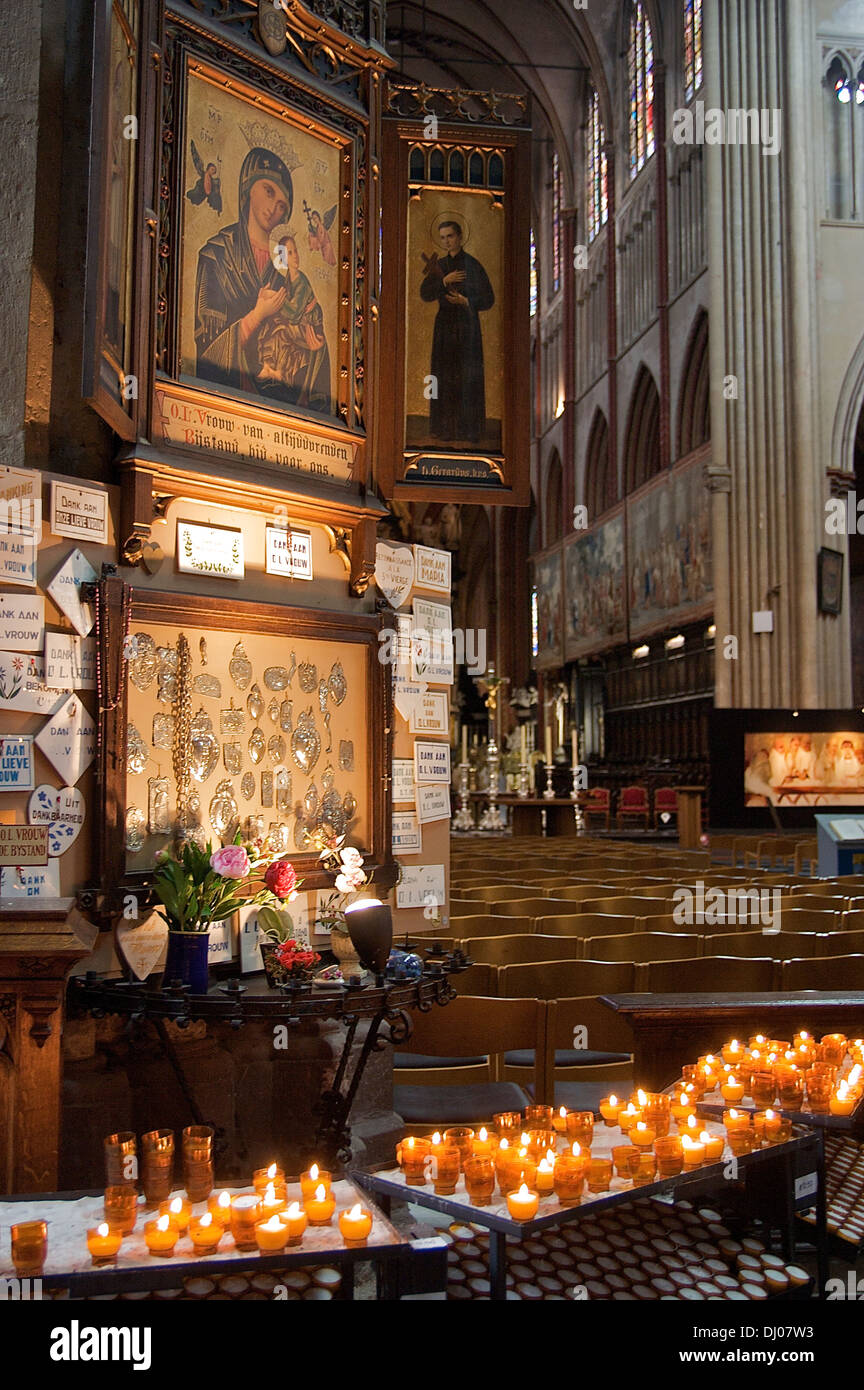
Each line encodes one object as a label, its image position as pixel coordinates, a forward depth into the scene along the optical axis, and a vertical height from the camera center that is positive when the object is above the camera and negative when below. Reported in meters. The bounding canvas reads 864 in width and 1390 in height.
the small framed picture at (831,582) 18.78 +2.92
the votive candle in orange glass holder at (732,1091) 3.32 -0.95
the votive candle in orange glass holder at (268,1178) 2.50 -0.91
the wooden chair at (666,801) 20.89 -0.72
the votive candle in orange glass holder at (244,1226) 2.30 -0.92
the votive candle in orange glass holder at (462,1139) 2.79 -0.95
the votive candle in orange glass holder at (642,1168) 2.68 -0.95
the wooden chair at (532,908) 6.92 -0.88
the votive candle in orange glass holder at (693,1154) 2.80 -0.96
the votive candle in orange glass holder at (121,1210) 2.35 -0.91
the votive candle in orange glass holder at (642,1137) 2.86 -0.93
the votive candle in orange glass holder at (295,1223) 2.30 -0.92
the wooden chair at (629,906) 7.14 -0.90
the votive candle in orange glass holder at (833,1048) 3.65 -0.92
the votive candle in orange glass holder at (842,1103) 3.22 -0.96
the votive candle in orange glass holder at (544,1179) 2.57 -0.93
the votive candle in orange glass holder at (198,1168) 2.51 -0.88
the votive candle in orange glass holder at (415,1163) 2.67 -0.93
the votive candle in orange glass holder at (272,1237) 2.25 -0.92
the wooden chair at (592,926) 6.28 -0.89
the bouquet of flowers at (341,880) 3.97 -0.40
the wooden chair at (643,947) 5.51 -0.89
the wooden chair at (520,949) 5.33 -0.87
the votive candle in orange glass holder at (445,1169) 2.62 -0.92
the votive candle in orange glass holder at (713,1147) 2.86 -0.96
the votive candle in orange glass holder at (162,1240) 2.26 -0.93
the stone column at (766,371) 18.91 +6.49
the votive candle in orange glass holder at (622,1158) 2.71 -0.93
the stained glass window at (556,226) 30.39 +14.19
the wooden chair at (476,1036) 3.99 -0.95
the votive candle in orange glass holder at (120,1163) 2.51 -0.87
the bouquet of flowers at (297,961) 3.41 -0.58
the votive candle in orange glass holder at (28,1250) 2.17 -0.91
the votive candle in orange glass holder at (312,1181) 2.49 -0.91
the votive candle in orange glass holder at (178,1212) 2.36 -0.92
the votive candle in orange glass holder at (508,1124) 2.81 -0.89
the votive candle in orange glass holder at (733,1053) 3.62 -0.92
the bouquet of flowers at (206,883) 3.49 -0.37
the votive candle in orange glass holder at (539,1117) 2.86 -0.88
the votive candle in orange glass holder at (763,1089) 3.31 -0.95
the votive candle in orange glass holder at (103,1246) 2.23 -0.93
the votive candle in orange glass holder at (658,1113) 2.98 -0.92
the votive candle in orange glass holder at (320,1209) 2.39 -0.92
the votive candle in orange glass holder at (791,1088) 3.29 -0.94
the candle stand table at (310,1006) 3.16 -0.67
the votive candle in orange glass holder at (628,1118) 3.02 -0.94
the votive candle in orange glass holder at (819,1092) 3.26 -0.94
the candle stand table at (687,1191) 2.44 -1.02
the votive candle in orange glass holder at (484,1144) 2.70 -0.91
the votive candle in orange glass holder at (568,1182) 2.54 -0.93
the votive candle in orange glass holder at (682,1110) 3.08 -0.94
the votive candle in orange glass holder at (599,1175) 2.60 -0.93
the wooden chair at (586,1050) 4.23 -1.10
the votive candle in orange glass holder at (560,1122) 2.94 -0.93
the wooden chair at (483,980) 4.64 -0.88
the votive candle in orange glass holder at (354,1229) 2.28 -0.92
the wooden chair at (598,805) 22.05 -0.82
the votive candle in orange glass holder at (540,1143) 2.71 -0.90
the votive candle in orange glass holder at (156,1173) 2.50 -0.88
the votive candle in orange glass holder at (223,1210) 2.38 -0.92
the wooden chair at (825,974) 4.98 -0.93
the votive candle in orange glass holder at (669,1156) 2.73 -0.94
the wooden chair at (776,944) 5.70 -0.91
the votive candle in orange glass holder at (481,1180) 2.54 -0.92
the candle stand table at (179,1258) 2.18 -0.96
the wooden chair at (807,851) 13.53 -1.08
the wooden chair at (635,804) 21.45 -0.79
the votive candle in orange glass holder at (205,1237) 2.27 -0.93
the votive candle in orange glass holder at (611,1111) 3.15 -0.95
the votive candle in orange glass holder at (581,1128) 2.86 -0.91
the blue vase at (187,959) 3.43 -0.58
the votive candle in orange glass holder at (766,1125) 3.03 -0.97
